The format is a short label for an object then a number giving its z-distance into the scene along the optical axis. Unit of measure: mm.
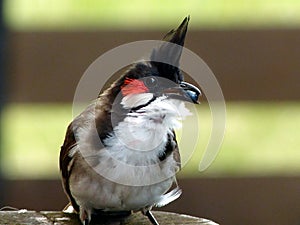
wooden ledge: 5422
